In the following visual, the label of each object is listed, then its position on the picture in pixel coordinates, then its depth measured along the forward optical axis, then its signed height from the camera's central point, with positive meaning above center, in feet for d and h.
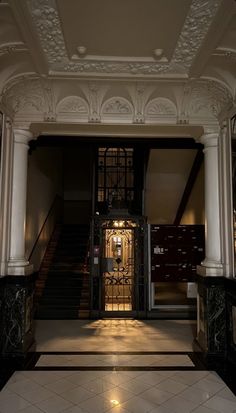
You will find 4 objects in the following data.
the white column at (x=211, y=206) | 13.70 +1.56
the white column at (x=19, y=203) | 13.56 +1.62
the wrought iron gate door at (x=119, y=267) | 22.93 -1.91
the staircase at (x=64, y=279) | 22.24 -3.09
